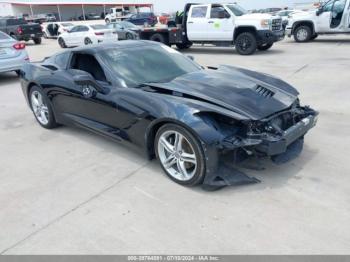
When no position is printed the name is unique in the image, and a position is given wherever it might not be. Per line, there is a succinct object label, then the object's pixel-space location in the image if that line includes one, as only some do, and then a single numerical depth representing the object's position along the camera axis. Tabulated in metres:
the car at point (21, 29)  24.03
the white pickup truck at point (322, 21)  15.08
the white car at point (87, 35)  18.81
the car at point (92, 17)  61.19
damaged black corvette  3.33
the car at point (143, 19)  38.81
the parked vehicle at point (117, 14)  44.34
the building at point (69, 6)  61.53
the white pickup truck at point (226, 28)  13.29
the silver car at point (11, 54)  9.60
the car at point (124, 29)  19.34
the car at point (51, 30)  30.33
